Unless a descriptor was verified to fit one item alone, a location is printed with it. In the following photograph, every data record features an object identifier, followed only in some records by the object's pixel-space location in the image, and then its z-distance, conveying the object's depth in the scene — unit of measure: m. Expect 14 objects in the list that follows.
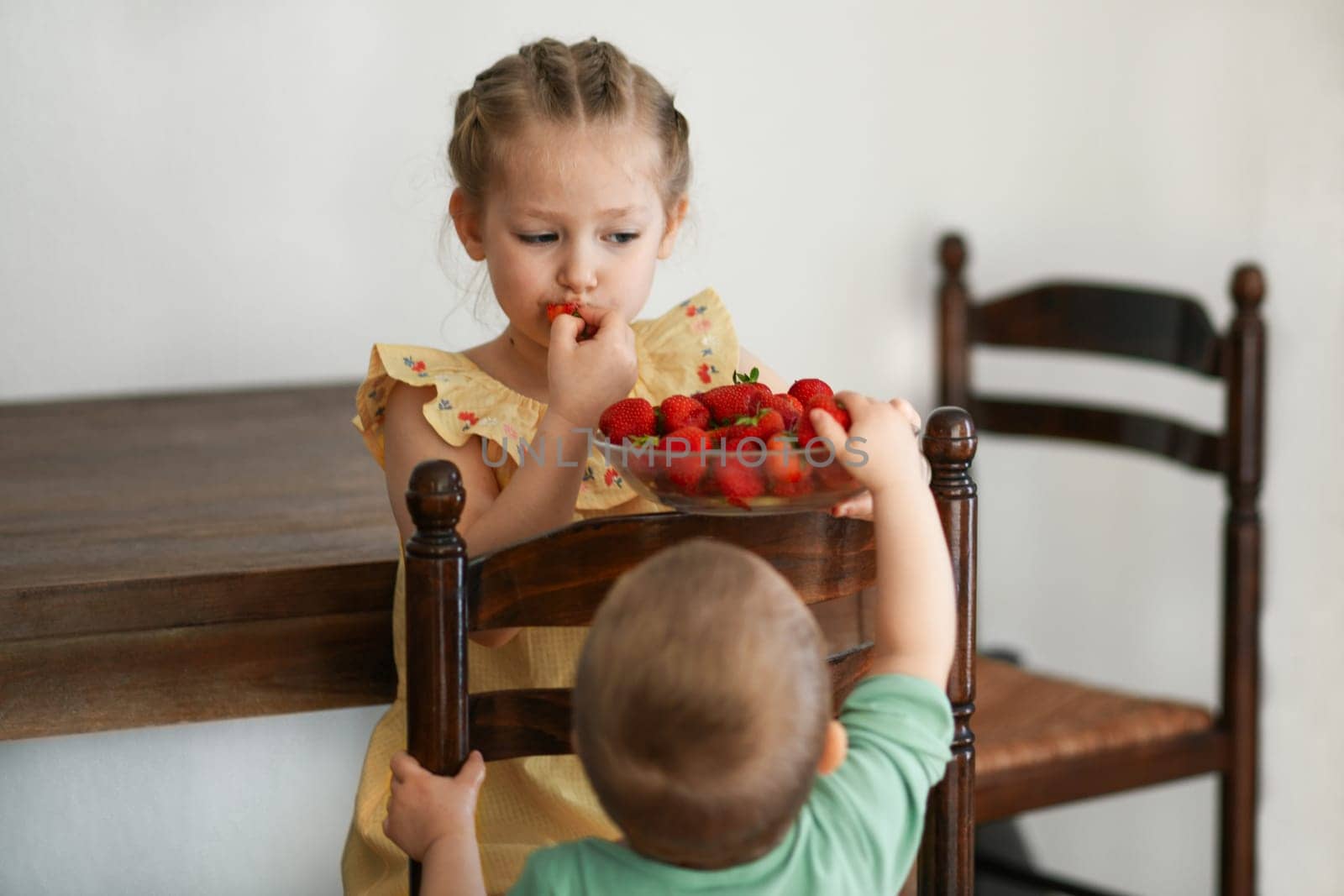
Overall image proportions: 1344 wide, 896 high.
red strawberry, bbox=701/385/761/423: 2.09
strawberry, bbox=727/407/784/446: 2.04
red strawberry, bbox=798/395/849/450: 2.01
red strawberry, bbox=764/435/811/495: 2.01
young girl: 2.21
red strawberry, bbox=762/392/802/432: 2.07
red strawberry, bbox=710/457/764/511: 2.03
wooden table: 2.29
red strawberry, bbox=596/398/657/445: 2.08
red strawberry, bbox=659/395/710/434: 2.08
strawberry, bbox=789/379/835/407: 2.09
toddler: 1.83
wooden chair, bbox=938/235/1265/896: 2.86
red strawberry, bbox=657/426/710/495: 2.02
